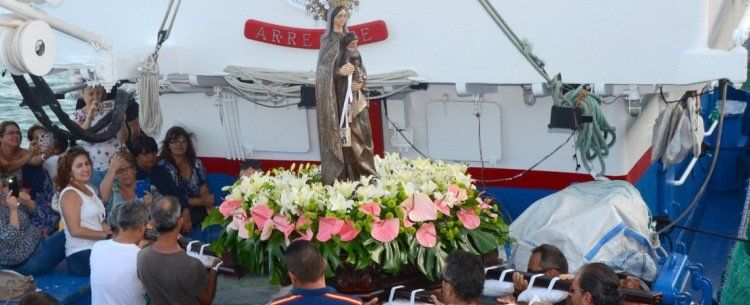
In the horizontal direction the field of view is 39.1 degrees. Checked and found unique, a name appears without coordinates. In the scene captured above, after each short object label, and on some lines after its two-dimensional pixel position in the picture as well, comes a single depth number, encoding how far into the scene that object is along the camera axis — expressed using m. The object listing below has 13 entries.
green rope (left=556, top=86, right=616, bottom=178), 7.14
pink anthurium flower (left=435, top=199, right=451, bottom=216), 5.45
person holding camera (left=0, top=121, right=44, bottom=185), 7.52
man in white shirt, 5.24
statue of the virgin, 5.52
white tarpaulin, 6.89
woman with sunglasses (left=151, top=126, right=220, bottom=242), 8.14
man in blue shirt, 4.41
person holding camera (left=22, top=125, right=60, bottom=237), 7.33
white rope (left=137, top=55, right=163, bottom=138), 7.79
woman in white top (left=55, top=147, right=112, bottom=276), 6.57
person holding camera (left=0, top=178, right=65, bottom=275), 6.64
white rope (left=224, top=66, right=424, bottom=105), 7.60
